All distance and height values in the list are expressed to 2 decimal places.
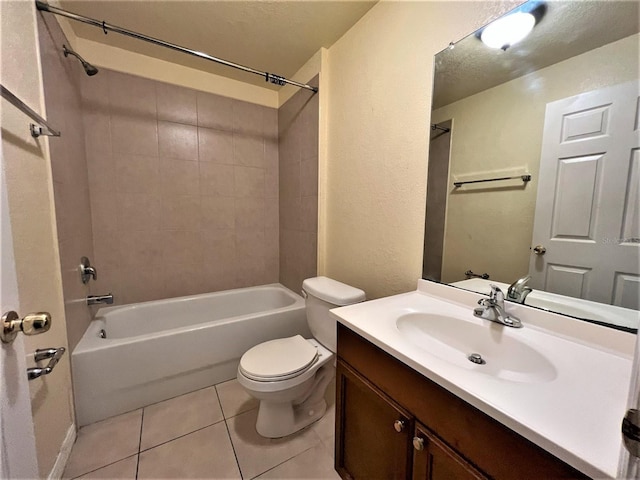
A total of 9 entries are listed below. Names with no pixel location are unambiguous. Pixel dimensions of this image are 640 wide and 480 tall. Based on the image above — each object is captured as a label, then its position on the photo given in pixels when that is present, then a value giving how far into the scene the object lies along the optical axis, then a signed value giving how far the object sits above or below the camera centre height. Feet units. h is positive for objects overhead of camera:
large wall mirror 2.33 +0.66
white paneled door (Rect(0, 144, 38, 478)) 1.50 -1.13
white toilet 4.05 -2.47
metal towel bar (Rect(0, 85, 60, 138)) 2.67 +1.21
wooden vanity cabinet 1.69 -1.80
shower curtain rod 3.85 +3.08
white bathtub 4.63 -2.78
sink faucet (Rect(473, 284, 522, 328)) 2.86 -1.04
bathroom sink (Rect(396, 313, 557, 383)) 2.46 -1.38
